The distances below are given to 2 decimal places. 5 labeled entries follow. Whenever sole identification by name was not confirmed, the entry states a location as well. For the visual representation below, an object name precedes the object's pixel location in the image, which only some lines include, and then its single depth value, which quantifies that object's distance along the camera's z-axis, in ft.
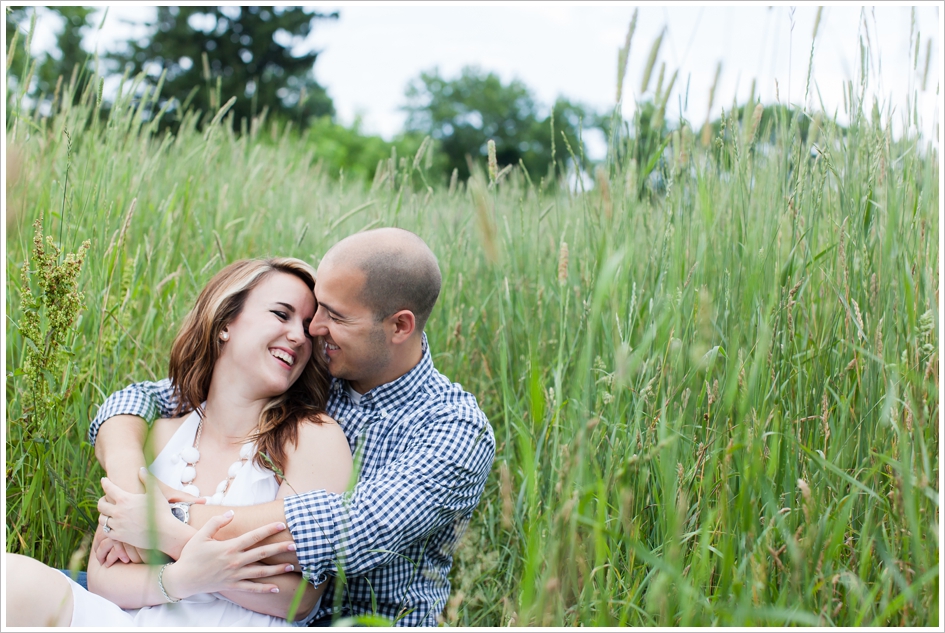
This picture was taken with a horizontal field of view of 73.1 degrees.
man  4.67
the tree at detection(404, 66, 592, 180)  98.48
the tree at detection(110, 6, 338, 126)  49.37
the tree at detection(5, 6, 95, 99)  43.91
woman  4.58
